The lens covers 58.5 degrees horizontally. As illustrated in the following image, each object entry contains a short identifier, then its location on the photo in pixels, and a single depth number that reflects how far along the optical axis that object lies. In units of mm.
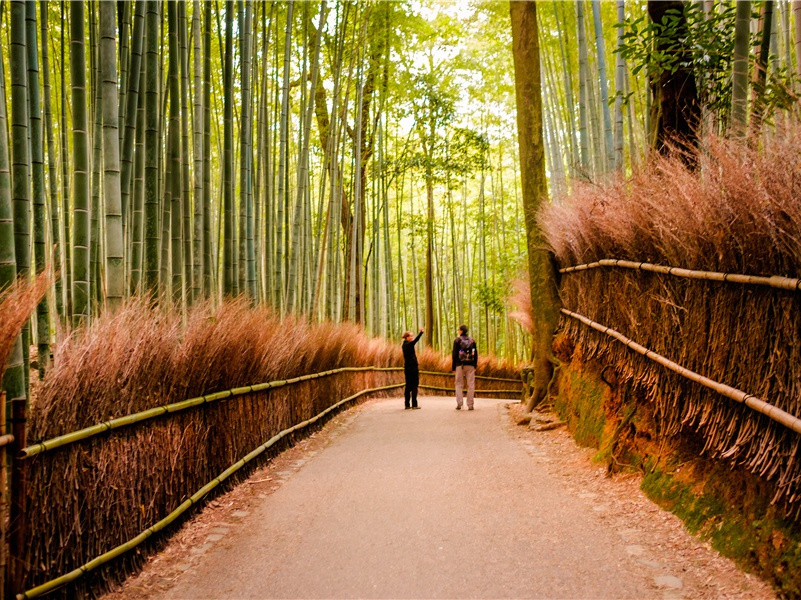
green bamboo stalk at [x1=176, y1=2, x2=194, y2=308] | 5758
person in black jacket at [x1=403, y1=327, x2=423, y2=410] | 10320
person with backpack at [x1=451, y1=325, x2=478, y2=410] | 9781
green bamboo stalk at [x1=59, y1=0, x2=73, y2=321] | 8665
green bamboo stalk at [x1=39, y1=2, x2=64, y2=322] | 6396
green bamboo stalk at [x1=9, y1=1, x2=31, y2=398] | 3666
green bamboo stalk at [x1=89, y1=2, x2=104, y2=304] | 5683
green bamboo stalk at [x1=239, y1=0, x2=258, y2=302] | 6863
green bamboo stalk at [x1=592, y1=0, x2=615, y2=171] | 8445
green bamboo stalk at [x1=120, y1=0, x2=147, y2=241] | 4922
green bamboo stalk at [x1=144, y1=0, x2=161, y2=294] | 5137
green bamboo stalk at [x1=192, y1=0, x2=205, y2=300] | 6223
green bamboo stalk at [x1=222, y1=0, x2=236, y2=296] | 6254
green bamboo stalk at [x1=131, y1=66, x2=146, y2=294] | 5523
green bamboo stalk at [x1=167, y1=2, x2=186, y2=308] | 5691
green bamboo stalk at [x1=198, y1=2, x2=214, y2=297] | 6211
